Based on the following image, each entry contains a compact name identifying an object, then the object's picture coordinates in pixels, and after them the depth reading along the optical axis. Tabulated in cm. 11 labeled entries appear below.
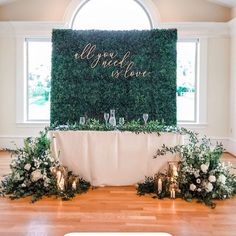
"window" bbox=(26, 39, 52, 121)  762
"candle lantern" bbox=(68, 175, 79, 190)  429
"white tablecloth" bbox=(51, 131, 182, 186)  454
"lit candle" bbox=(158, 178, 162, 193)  423
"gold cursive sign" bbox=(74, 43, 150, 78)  688
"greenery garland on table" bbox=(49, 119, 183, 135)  454
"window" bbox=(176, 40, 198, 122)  763
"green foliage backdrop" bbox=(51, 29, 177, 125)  686
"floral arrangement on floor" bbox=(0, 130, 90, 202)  419
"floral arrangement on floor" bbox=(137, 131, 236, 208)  409
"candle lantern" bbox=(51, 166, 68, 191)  420
